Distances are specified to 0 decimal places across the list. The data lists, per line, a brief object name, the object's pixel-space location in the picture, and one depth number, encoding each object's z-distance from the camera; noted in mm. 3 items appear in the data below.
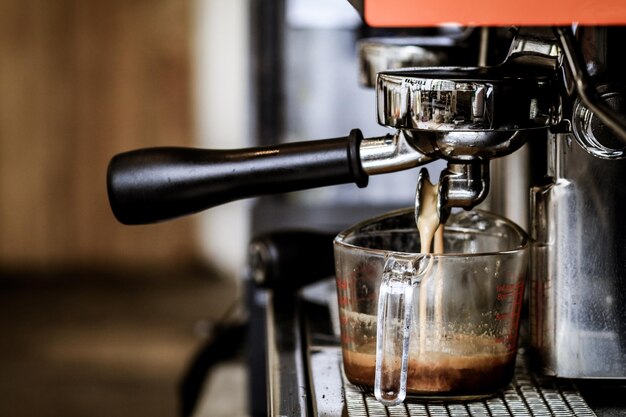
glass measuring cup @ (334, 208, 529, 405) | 755
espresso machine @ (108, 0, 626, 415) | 741
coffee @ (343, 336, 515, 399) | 777
